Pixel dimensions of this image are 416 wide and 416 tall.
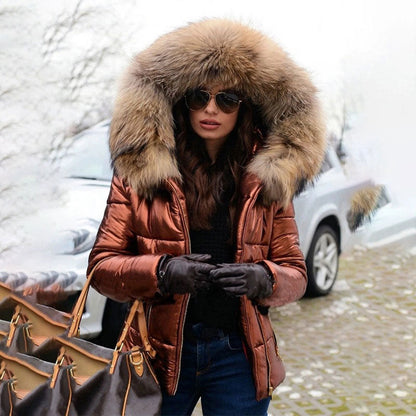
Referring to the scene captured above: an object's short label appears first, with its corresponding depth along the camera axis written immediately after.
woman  2.38
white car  4.81
